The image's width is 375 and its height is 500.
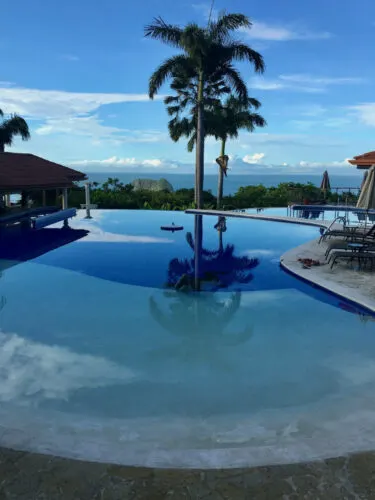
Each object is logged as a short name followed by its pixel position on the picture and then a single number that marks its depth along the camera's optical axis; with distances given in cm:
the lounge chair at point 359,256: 1089
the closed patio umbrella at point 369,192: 1379
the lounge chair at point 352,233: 1306
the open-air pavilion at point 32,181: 2126
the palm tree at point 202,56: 2434
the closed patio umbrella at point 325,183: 2666
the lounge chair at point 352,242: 1158
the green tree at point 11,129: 3086
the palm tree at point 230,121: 2497
